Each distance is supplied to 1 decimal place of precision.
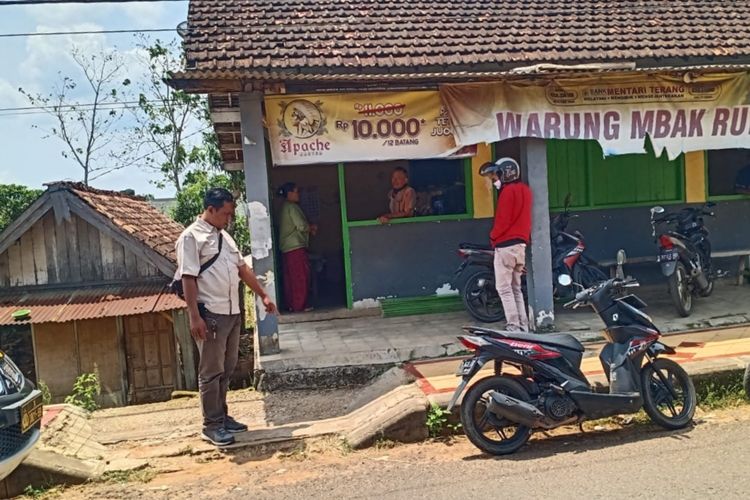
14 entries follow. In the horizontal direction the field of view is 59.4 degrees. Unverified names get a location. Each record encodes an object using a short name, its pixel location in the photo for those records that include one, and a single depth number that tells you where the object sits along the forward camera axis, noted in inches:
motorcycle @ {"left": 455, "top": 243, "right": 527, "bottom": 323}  335.0
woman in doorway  374.6
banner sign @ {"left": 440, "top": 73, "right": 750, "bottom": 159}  307.6
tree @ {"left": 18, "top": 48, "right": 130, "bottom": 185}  1257.0
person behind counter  373.1
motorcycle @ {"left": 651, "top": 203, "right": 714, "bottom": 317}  327.9
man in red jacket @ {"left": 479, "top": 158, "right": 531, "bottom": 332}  286.9
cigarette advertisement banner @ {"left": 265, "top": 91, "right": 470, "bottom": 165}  298.0
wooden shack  444.5
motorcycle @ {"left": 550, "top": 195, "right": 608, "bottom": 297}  338.3
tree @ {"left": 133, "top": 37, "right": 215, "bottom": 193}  1147.9
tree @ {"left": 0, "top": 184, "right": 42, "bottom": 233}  1032.8
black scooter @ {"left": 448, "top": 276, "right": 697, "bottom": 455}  196.5
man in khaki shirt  211.6
